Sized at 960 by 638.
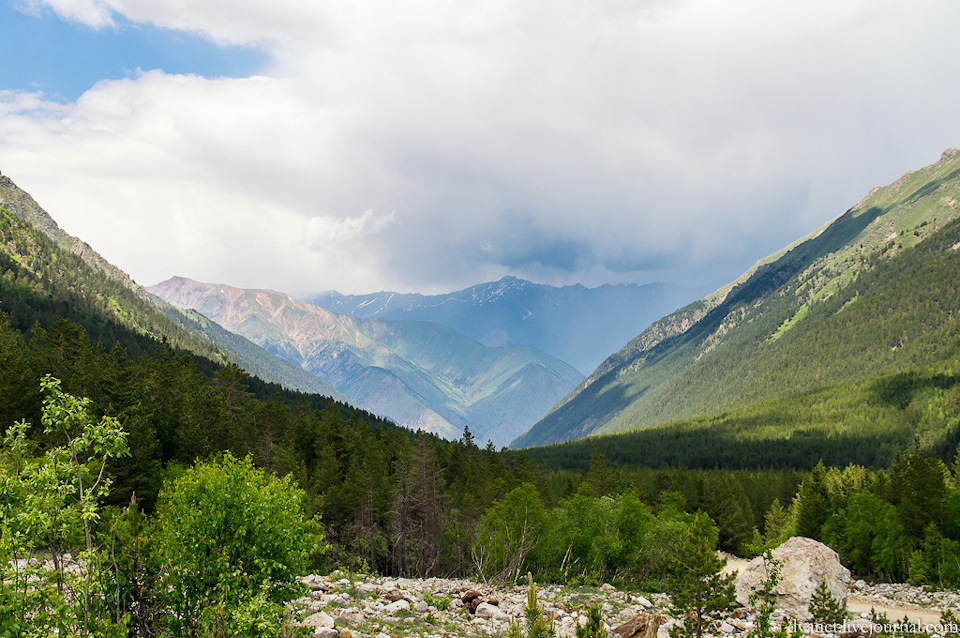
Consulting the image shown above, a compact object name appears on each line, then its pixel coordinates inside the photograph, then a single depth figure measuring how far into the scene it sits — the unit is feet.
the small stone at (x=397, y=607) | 107.45
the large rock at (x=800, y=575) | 171.63
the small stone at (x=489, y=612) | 112.26
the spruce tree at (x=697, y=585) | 113.50
